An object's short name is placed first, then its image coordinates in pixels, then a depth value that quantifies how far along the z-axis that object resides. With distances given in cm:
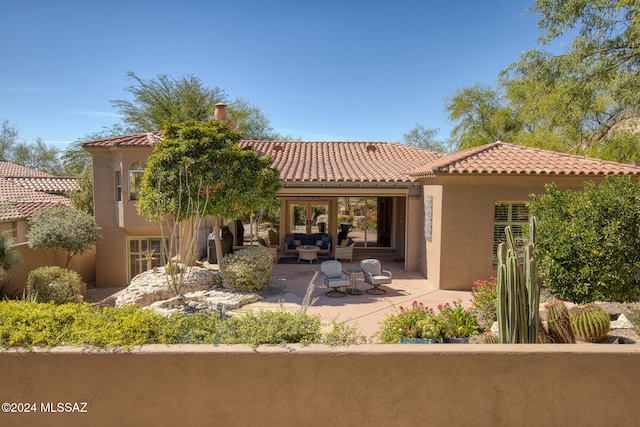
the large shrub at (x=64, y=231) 1427
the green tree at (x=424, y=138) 4981
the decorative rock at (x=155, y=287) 1036
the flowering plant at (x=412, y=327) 561
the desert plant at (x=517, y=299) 473
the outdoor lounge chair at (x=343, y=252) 1536
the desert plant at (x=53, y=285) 1208
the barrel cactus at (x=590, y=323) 503
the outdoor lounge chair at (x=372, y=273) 1084
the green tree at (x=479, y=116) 3002
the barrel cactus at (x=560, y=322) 516
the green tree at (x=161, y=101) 3019
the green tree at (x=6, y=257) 1042
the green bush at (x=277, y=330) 412
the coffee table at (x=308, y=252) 1545
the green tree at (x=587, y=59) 1176
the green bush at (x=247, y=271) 1066
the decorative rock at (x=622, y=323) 625
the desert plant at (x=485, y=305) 671
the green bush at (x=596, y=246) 567
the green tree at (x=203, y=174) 1086
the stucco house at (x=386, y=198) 1109
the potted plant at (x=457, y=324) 577
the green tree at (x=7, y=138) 4941
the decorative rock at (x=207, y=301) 827
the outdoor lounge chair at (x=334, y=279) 1025
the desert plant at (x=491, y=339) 518
